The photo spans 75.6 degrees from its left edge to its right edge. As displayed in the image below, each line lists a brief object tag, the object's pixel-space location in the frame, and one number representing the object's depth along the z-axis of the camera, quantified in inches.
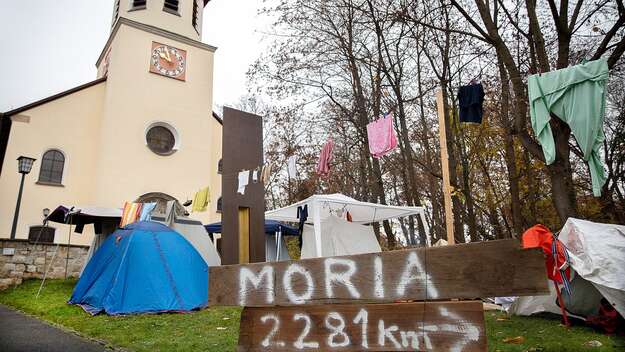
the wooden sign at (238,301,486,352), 87.6
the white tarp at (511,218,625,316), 214.5
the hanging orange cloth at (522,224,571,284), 238.3
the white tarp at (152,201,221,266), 478.9
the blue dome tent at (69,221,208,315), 315.3
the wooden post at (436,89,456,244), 184.1
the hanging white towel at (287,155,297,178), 350.6
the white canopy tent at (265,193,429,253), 420.8
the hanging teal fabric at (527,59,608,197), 241.0
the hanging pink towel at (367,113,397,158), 357.4
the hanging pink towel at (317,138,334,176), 423.2
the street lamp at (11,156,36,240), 521.3
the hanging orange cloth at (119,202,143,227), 447.8
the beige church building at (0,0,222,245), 665.6
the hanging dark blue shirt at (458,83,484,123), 318.3
